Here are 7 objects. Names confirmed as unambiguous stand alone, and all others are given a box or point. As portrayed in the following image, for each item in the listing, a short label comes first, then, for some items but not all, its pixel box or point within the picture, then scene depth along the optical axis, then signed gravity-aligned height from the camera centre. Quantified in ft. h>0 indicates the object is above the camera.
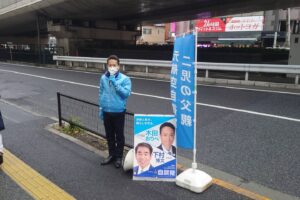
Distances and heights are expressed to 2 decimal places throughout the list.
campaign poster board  12.64 -4.15
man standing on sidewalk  13.10 -2.22
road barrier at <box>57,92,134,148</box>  18.64 -4.83
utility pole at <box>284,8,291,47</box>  122.68 +9.94
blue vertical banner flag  11.43 -1.35
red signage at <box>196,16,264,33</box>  147.46 +17.05
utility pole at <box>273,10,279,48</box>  140.46 +16.01
